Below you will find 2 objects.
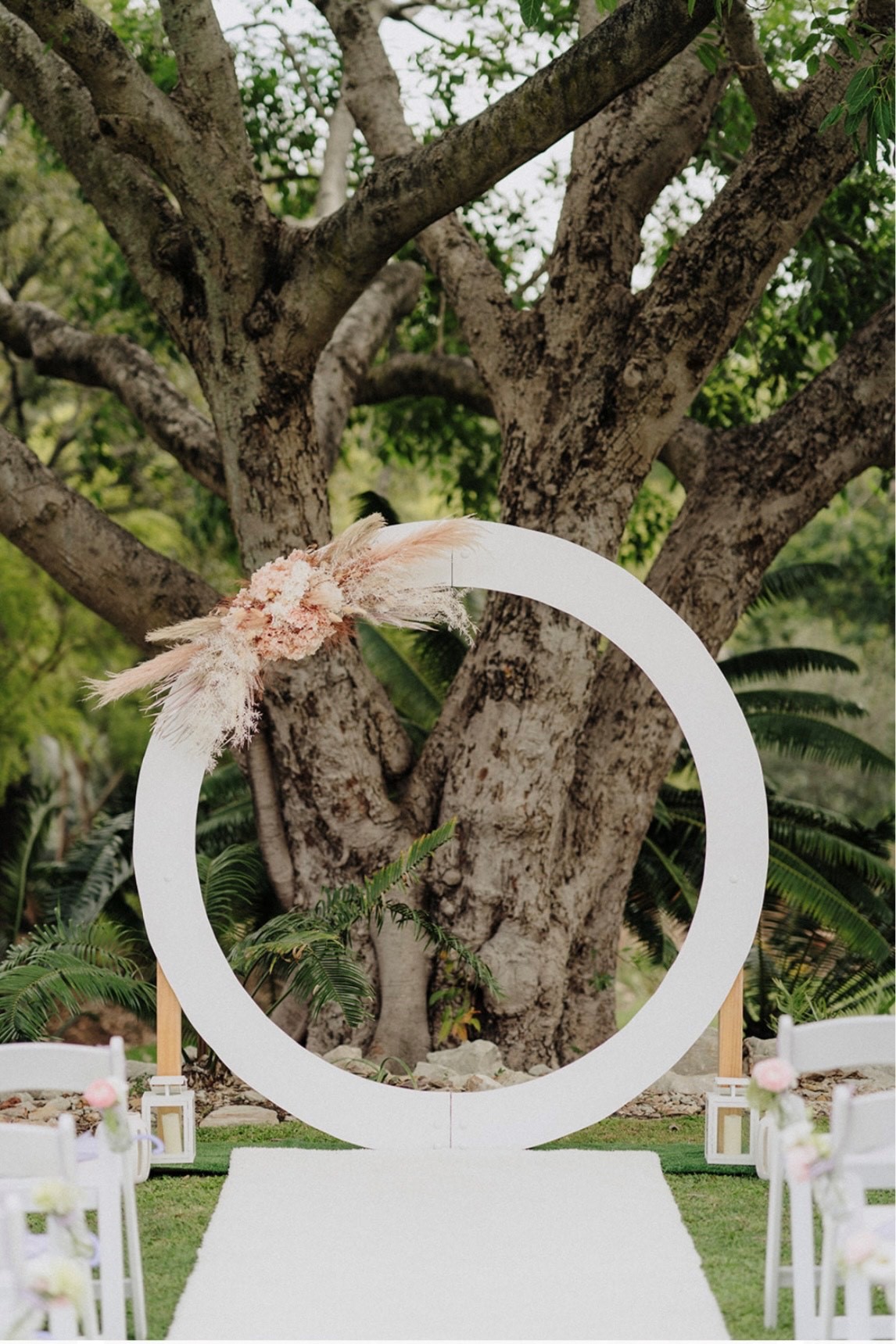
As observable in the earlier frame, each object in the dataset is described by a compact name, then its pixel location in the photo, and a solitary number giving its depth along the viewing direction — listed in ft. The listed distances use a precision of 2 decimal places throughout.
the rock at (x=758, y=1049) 24.31
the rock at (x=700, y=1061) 27.40
